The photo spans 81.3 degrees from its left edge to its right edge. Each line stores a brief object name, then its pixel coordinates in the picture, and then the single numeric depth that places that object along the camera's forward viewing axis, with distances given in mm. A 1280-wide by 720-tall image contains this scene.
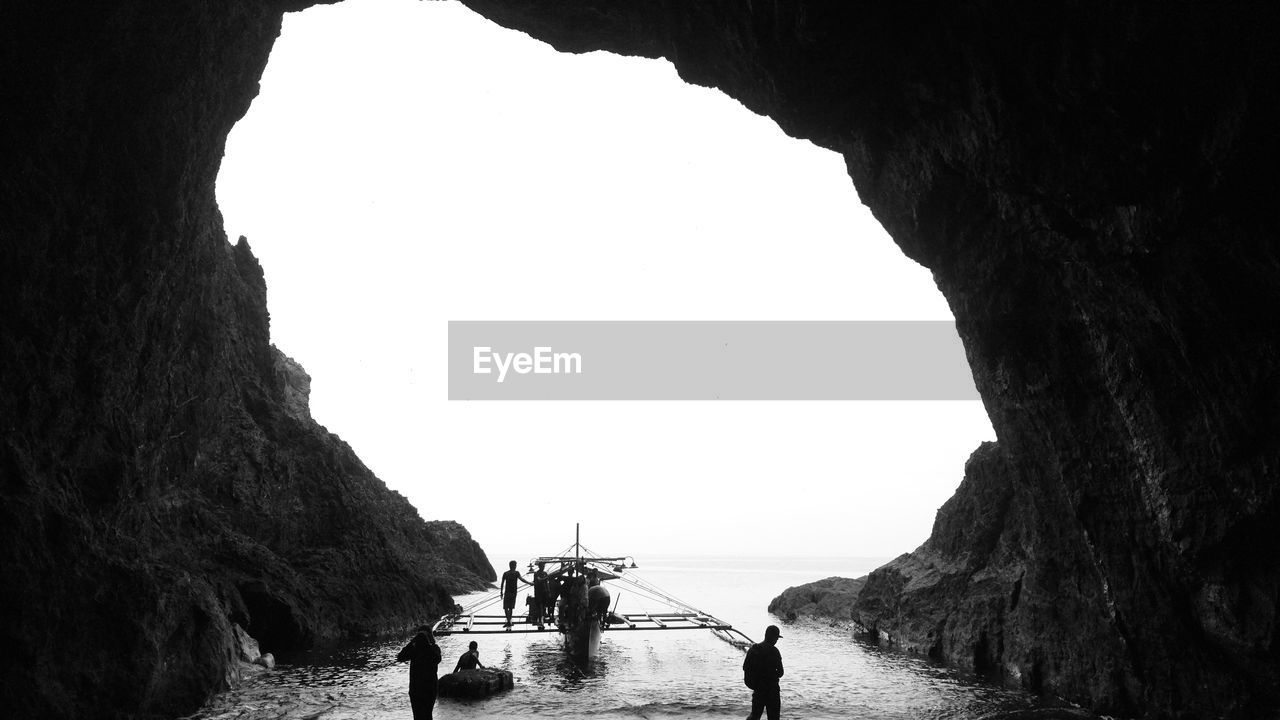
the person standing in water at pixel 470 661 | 18453
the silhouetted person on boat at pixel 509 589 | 26725
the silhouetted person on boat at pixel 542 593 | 26625
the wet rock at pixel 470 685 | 17047
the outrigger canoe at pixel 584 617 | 23781
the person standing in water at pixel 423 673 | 11469
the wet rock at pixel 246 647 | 22109
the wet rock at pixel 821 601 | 41500
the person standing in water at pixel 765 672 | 11578
